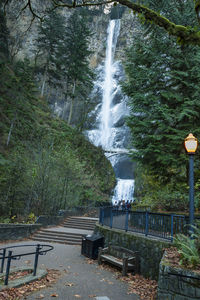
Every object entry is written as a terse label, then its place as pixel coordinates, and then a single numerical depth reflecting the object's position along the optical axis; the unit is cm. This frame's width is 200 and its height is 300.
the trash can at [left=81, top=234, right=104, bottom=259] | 964
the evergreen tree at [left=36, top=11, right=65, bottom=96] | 3728
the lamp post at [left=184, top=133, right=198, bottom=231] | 618
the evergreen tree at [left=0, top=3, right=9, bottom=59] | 3014
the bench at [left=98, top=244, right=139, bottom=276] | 750
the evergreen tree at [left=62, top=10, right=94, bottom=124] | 3700
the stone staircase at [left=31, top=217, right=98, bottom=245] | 1317
